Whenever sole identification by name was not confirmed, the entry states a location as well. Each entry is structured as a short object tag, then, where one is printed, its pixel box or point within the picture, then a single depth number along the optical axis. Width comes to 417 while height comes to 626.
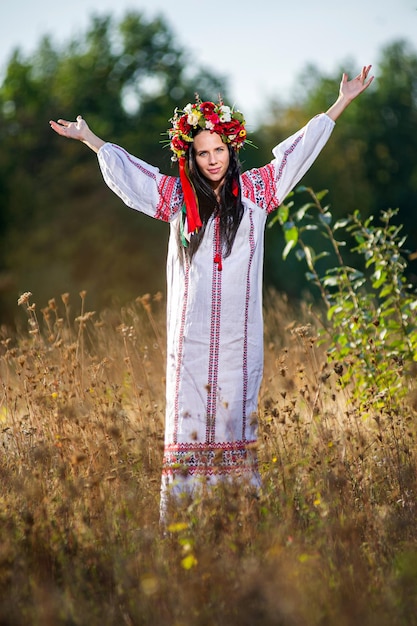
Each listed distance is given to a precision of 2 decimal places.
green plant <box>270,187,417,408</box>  10.23
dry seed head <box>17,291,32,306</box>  8.75
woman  7.94
